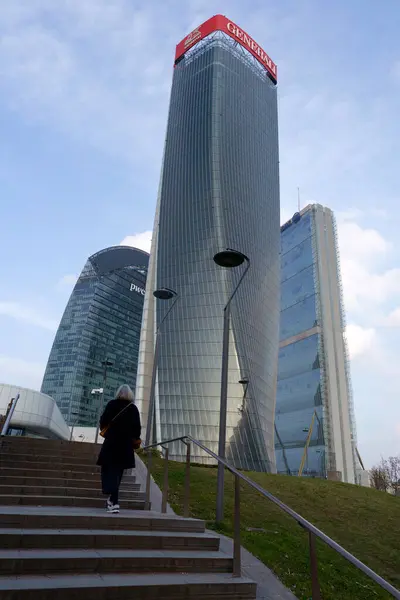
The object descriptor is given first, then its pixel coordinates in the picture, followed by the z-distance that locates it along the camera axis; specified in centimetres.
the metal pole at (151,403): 1677
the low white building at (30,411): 4147
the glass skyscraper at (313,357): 8400
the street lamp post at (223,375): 828
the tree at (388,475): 6562
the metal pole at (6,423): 1286
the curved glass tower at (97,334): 11475
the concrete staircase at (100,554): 389
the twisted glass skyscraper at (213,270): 4406
